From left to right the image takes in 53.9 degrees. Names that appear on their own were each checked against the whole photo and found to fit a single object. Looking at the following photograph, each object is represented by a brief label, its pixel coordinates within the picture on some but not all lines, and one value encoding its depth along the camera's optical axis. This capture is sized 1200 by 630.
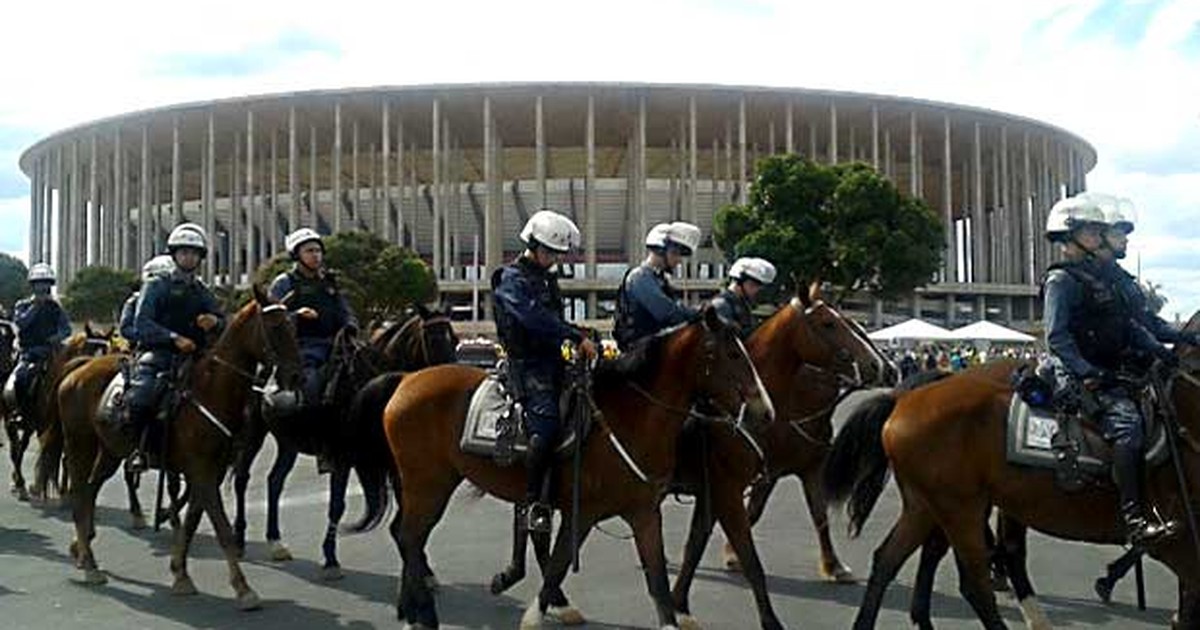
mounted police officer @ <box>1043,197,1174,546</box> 6.55
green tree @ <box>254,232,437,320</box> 55.03
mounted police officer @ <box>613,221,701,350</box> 8.09
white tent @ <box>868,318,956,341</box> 39.94
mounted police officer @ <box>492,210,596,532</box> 7.31
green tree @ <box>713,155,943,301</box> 46.41
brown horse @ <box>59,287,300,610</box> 8.92
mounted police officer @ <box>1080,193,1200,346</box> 7.01
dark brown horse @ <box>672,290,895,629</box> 8.14
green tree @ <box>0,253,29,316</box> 91.66
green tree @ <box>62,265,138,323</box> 69.06
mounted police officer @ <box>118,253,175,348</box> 9.59
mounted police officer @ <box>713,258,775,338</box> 9.72
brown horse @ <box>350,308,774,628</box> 7.13
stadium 78.31
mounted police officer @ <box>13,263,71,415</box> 14.82
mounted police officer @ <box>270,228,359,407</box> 10.52
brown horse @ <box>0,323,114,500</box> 13.55
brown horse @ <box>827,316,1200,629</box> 6.62
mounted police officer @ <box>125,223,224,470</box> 9.48
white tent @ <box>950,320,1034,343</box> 40.44
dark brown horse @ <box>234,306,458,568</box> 10.17
